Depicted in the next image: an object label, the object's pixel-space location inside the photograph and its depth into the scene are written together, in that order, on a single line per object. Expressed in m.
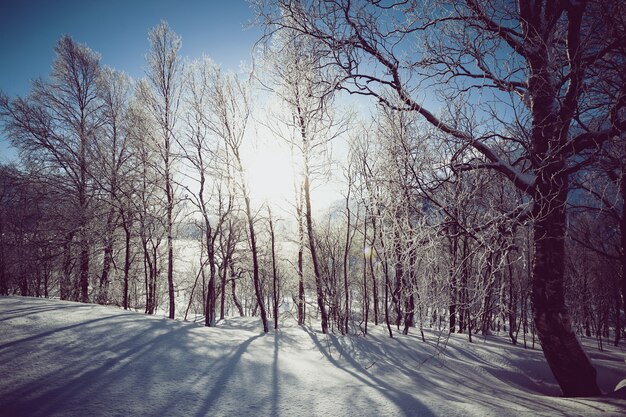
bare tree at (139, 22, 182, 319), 9.93
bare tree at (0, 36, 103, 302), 10.38
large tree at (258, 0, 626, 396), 3.15
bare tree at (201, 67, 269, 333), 9.29
